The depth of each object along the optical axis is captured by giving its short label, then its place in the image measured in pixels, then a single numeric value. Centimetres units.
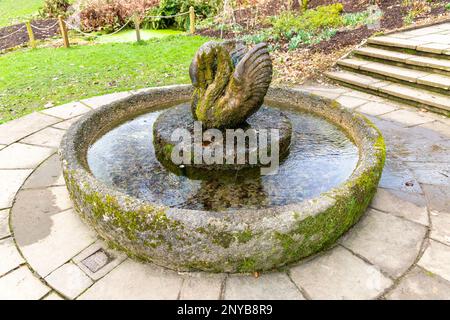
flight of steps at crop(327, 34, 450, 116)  529
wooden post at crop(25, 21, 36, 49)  1032
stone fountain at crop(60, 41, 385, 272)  233
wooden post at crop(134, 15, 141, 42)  1046
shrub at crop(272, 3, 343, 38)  939
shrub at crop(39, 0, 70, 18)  1678
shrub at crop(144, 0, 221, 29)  1340
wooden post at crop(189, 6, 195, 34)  1146
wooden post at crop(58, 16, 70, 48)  1025
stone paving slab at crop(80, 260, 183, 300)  237
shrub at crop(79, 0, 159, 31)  1374
